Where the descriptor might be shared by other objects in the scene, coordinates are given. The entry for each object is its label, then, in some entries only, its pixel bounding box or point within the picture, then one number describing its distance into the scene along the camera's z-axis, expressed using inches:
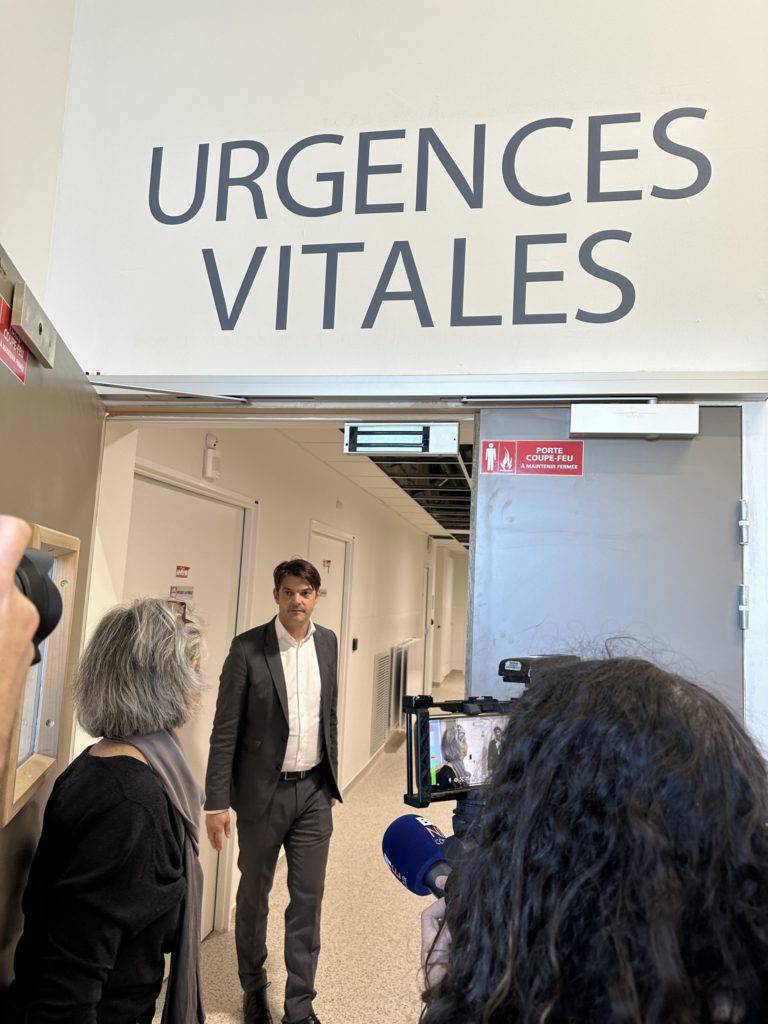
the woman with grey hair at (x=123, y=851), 43.6
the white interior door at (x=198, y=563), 95.2
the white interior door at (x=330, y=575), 169.0
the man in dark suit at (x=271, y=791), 94.9
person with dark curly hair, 20.6
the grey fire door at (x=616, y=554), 58.6
